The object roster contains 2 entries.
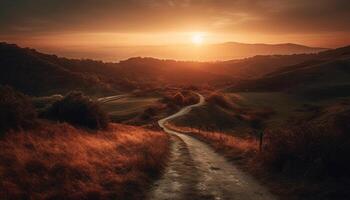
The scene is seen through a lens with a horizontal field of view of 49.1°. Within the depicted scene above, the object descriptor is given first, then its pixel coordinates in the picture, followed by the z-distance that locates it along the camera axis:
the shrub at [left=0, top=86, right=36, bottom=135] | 17.33
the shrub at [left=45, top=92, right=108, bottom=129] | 27.64
